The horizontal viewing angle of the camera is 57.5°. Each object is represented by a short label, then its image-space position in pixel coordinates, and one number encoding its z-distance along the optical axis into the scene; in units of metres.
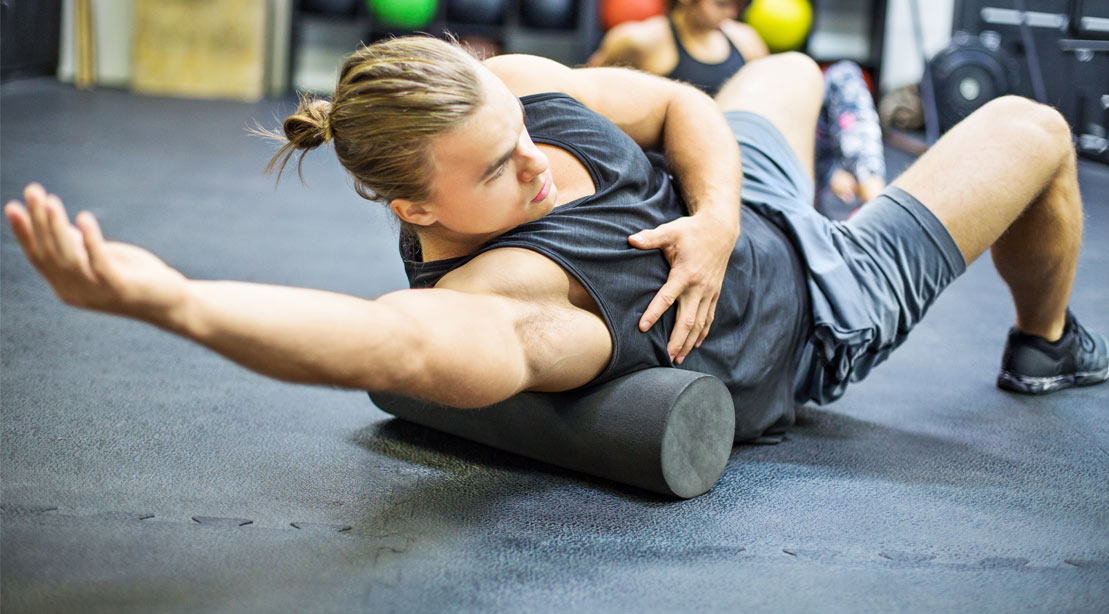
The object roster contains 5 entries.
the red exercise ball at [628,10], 5.99
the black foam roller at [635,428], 1.34
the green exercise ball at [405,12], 6.56
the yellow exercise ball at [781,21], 6.04
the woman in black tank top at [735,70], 3.08
